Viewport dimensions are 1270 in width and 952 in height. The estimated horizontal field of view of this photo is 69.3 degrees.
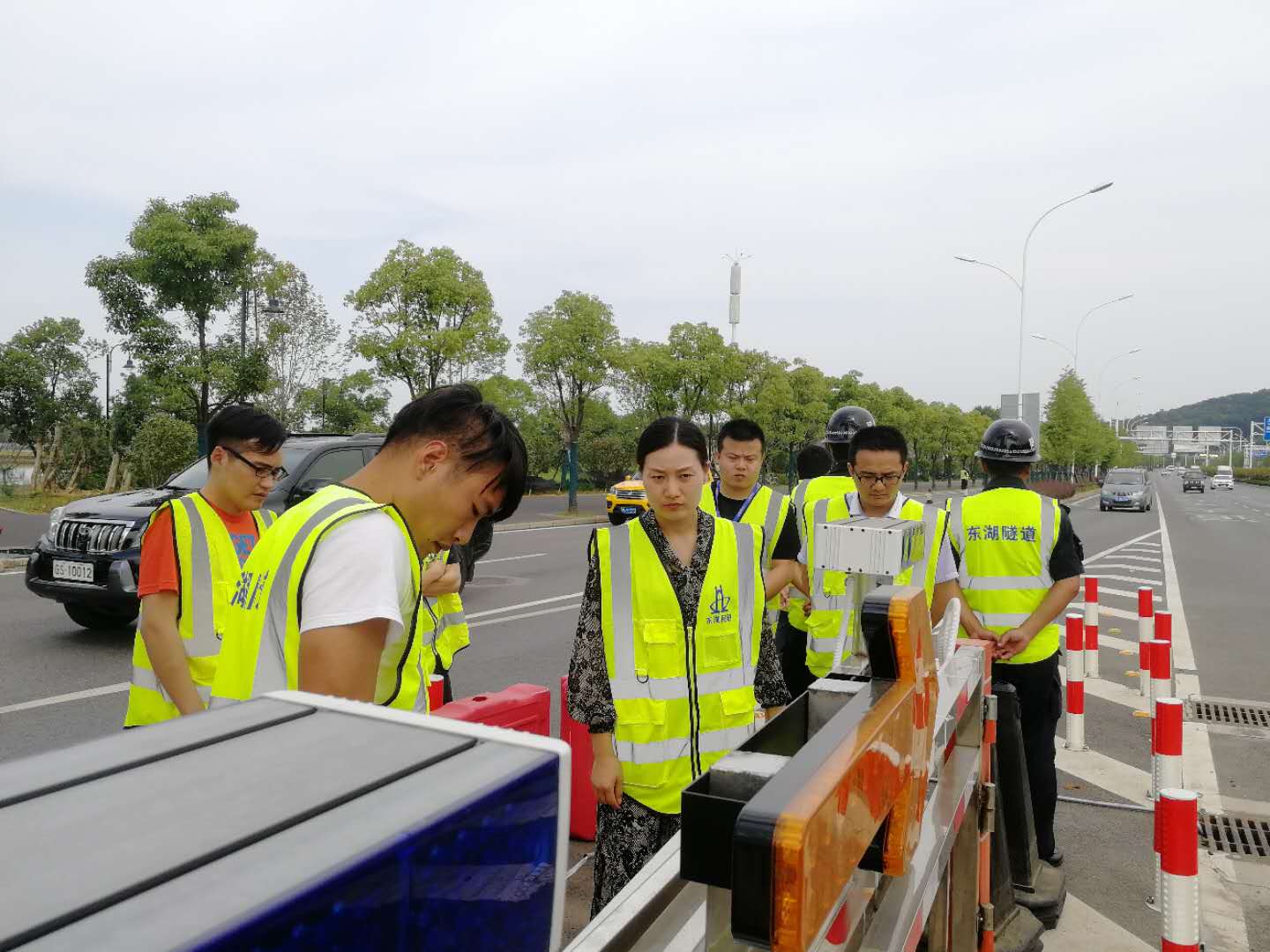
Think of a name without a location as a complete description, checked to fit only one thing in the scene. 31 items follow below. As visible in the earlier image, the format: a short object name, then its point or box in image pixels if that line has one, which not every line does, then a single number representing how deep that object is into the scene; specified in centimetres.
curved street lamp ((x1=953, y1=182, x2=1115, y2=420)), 2784
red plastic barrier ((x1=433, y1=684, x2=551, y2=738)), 304
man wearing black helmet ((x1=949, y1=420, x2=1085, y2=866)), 386
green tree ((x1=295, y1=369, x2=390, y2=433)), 3562
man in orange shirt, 257
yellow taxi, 2002
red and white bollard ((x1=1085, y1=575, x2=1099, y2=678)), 693
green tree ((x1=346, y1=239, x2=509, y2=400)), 2172
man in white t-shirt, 141
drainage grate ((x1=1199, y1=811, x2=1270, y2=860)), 422
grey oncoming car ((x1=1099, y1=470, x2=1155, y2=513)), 3278
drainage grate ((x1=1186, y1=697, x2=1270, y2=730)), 627
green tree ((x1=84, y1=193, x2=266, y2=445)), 1914
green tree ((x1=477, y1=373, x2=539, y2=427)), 3719
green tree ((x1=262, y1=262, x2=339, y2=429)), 2409
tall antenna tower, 2842
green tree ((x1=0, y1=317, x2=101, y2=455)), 2636
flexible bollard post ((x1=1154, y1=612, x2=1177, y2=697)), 554
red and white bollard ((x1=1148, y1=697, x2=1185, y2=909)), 329
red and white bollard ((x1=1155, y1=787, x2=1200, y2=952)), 256
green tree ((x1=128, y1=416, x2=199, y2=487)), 2109
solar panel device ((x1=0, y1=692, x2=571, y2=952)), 53
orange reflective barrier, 83
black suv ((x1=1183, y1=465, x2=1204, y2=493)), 6247
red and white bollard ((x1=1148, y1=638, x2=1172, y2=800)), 511
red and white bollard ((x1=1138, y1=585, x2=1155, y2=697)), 629
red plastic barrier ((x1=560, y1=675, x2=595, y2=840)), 410
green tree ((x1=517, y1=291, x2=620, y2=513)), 2494
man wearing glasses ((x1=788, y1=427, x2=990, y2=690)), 381
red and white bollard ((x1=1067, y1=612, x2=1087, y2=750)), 551
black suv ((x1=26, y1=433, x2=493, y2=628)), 753
